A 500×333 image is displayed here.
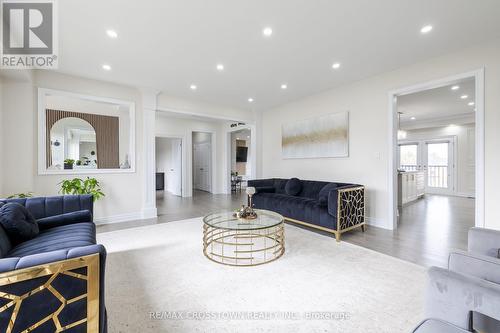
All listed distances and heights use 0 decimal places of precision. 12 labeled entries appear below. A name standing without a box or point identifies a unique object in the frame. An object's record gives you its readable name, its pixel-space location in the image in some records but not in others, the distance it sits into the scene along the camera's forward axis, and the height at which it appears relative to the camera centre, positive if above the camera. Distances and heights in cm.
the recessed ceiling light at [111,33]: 262 +162
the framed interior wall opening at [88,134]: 451 +70
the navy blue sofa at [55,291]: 97 -60
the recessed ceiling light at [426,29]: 254 +161
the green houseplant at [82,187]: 382 -38
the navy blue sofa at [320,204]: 332 -69
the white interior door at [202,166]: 863 -3
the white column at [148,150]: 466 +33
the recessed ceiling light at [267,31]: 260 +162
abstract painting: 452 +64
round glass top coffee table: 256 -109
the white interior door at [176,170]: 784 -17
